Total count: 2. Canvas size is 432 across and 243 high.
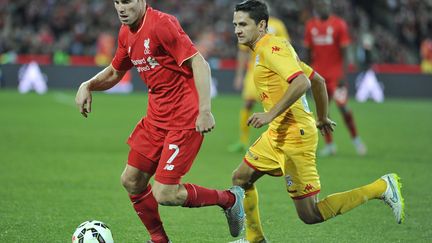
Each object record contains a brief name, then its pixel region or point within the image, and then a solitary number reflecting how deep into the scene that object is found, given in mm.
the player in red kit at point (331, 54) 25922
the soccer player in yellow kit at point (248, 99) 26000
